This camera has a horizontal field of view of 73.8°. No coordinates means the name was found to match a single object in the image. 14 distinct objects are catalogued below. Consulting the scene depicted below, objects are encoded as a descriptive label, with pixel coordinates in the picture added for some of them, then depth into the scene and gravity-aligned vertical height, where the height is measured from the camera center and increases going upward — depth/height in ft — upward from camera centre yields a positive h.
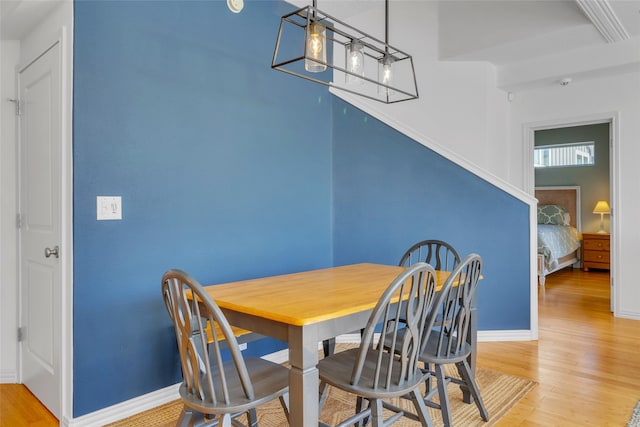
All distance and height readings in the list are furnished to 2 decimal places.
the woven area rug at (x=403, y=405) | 7.16 -3.48
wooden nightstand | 22.30 -1.97
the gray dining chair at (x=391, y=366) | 5.04 -2.07
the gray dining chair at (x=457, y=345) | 6.39 -2.09
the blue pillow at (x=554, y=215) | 24.57 -0.08
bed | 19.16 -0.78
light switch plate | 7.01 +0.13
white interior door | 7.16 -0.19
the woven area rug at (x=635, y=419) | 7.01 -3.46
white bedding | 19.11 -1.38
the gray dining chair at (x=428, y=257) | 8.40 -1.09
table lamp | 23.29 +0.20
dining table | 4.72 -1.16
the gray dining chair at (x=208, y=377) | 4.68 -2.00
